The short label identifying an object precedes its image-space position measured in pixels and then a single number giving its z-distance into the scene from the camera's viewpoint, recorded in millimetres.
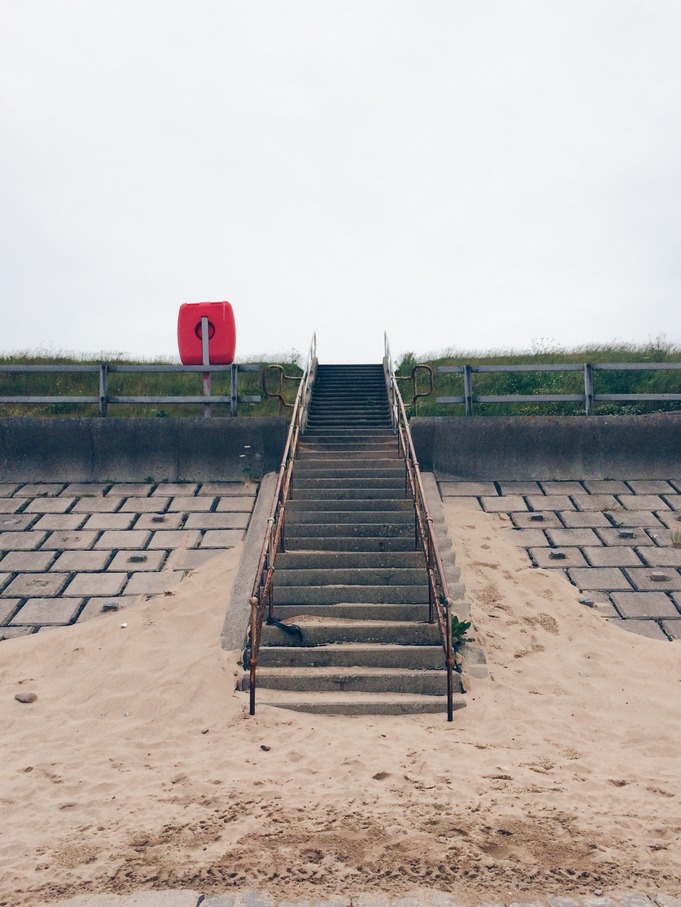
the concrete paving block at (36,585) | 8312
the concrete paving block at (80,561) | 8781
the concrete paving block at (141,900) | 3564
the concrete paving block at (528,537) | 9086
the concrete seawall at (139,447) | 11180
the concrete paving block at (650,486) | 10391
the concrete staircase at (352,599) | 6434
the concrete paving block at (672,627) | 7438
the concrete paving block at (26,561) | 8781
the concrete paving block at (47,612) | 7828
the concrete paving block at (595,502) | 9953
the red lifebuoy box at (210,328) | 12141
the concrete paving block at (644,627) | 7426
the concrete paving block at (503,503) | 9992
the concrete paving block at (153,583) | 8312
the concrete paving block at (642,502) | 9961
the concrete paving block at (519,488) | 10477
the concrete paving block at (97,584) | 8320
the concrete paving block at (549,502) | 10000
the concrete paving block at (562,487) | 10445
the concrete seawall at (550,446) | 10945
